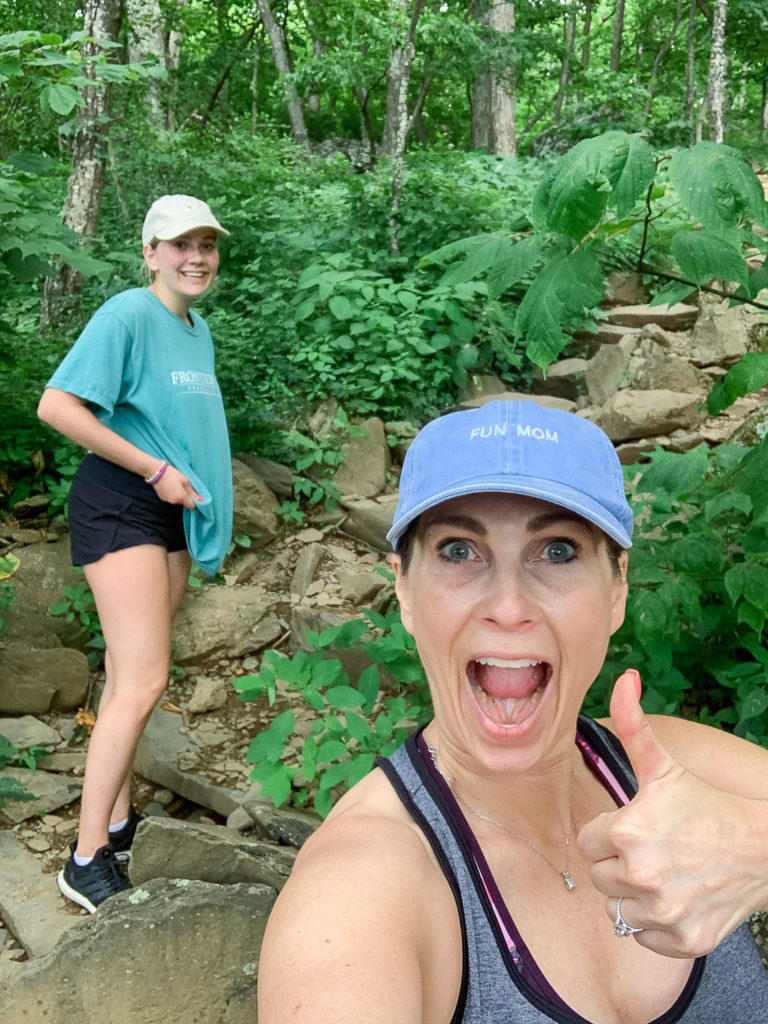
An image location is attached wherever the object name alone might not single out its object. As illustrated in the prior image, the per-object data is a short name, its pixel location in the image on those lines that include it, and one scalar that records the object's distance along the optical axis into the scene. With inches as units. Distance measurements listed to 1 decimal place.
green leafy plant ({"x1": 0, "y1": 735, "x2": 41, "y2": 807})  133.5
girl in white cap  111.3
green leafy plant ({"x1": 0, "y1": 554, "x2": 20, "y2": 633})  128.0
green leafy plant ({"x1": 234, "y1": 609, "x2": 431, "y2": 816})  104.1
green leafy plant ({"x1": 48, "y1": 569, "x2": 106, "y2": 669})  191.0
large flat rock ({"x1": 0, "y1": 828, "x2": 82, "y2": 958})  109.2
